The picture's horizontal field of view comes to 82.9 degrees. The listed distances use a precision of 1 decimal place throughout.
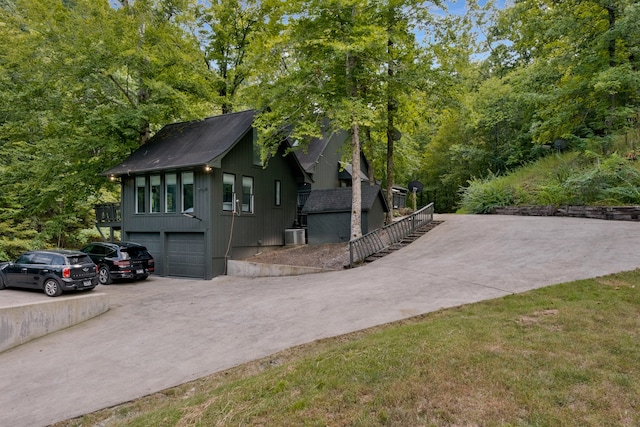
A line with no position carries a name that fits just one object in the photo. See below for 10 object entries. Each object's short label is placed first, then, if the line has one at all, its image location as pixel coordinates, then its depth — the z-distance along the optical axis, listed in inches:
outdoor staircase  533.4
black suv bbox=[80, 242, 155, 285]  562.6
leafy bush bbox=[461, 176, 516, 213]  776.3
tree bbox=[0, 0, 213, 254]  638.5
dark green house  611.2
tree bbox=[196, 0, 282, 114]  825.5
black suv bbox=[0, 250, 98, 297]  411.8
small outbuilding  634.8
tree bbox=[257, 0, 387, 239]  500.7
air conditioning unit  717.9
